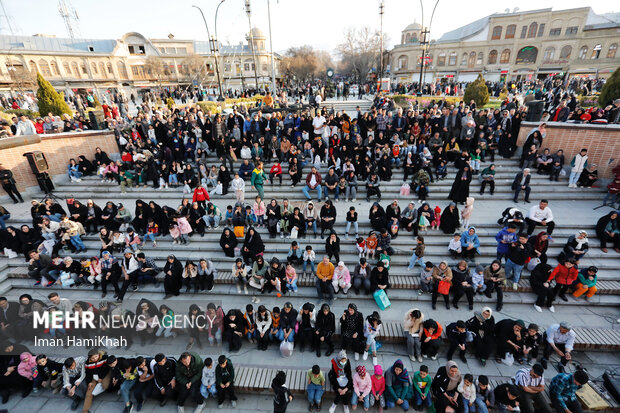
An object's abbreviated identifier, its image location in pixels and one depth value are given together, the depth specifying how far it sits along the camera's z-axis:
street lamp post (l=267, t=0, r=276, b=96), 18.91
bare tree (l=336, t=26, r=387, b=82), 45.28
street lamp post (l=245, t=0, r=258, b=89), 23.14
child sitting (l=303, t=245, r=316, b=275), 8.14
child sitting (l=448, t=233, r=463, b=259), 8.23
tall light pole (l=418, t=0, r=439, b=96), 21.35
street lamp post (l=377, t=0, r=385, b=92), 26.75
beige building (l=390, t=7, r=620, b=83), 43.06
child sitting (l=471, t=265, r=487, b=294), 7.27
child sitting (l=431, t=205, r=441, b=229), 9.24
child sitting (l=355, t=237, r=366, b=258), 8.34
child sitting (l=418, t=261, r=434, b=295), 7.47
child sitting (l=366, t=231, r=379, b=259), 8.40
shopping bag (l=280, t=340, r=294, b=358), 6.37
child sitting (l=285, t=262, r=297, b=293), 7.75
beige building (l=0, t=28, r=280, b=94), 41.81
